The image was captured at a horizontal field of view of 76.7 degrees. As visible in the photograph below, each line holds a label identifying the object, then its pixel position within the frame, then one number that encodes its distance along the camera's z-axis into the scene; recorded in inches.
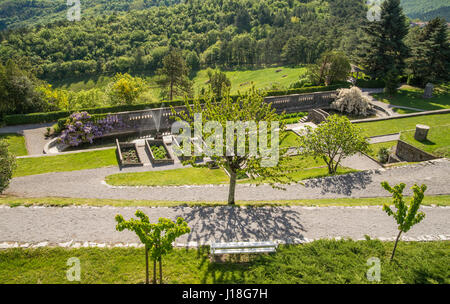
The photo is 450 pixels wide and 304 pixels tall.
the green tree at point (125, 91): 1512.1
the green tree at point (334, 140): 812.6
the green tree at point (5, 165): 663.1
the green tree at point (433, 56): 1571.1
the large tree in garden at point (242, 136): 567.8
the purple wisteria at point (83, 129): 1154.0
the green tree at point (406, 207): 392.4
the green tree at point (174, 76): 1647.4
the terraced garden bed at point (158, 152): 988.6
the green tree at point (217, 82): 1594.5
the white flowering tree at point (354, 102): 1471.5
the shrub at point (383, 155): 980.6
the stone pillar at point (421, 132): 1008.9
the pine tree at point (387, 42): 1701.5
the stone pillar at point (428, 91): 1547.7
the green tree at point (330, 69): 1752.0
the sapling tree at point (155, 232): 337.7
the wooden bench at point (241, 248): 444.1
